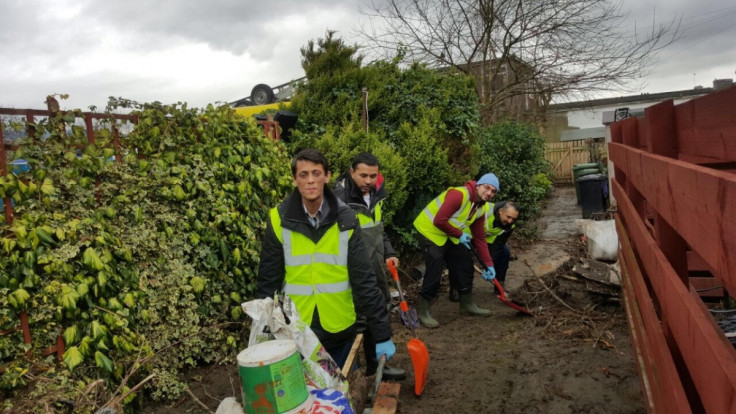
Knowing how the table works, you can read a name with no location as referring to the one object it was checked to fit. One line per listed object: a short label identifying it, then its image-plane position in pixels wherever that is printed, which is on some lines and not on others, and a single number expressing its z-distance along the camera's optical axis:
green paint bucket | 1.92
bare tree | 14.34
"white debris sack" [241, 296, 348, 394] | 2.35
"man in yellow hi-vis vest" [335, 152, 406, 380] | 4.35
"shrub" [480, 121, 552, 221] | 11.12
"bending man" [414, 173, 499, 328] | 5.79
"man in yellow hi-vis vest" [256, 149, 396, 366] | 2.92
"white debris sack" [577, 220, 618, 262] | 7.18
